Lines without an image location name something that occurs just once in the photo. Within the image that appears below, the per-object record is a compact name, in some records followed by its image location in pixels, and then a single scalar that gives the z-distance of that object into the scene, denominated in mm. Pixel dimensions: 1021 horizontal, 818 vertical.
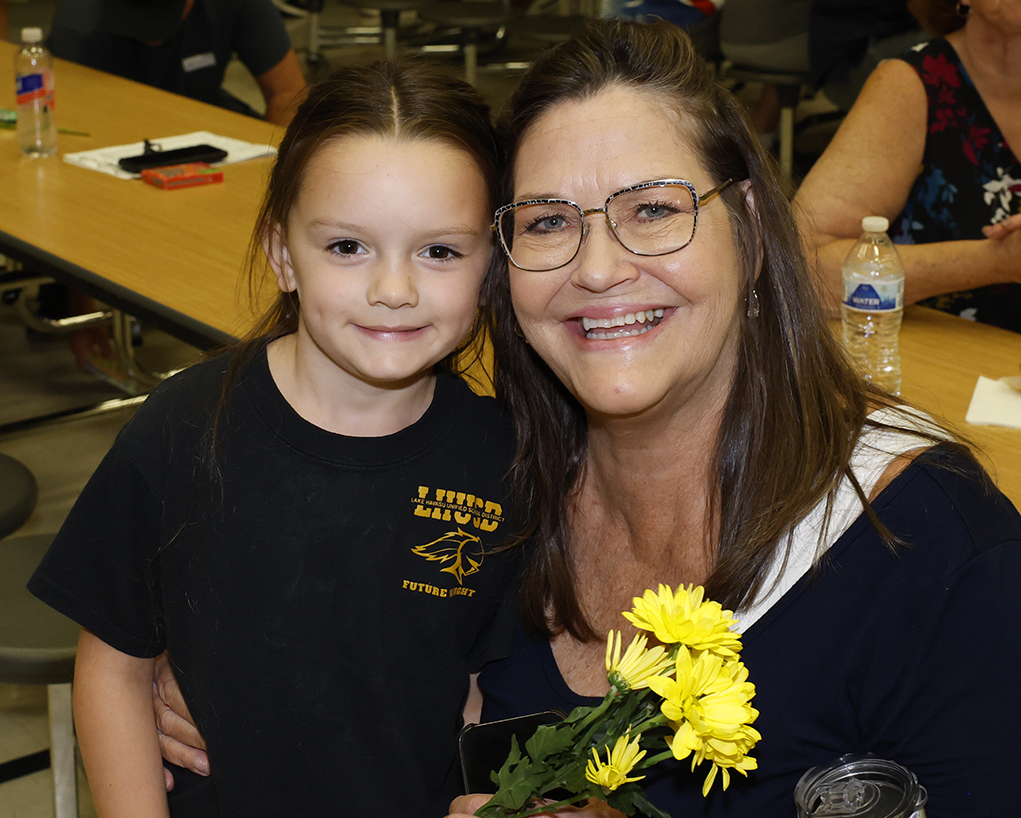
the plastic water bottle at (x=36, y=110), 3303
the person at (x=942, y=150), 2578
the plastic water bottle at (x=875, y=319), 2139
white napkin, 1934
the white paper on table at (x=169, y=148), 3287
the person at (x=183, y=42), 4324
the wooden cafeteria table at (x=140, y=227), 2408
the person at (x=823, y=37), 4707
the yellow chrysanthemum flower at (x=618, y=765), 959
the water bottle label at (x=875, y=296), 2172
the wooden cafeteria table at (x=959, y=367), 1829
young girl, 1432
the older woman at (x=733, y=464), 1234
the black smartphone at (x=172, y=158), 3254
